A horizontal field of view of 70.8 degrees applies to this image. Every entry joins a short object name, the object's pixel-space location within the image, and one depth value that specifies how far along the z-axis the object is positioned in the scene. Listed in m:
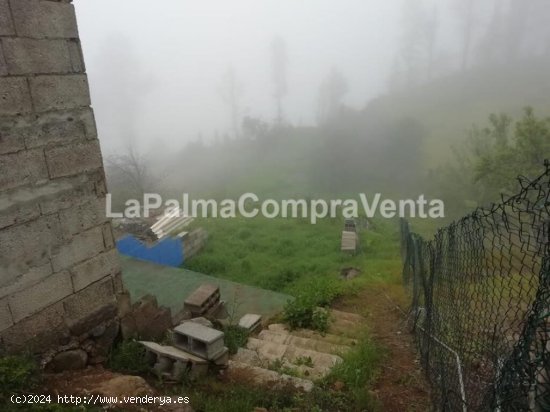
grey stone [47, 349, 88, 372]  3.32
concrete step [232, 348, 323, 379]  4.11
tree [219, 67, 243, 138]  38.87
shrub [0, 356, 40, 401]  2.71
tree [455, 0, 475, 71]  49.84
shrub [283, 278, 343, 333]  5.87
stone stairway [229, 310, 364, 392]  3.95
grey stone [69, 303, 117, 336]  3.57
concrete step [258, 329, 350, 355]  5.04
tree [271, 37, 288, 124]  41.48
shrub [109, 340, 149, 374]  3.72
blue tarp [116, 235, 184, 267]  10.34
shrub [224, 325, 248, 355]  4.71
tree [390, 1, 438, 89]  49.28
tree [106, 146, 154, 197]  21.05
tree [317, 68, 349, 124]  41.34
